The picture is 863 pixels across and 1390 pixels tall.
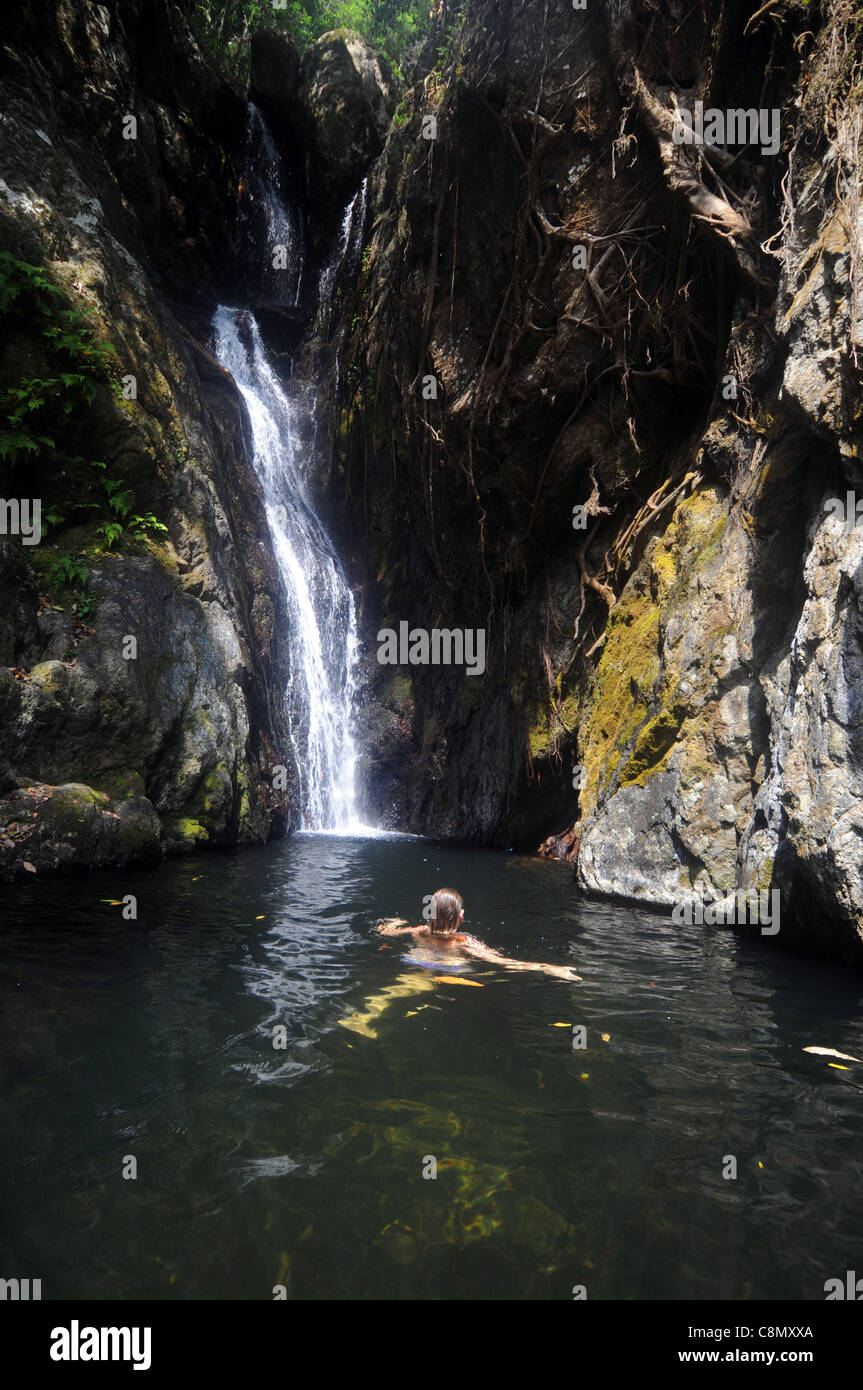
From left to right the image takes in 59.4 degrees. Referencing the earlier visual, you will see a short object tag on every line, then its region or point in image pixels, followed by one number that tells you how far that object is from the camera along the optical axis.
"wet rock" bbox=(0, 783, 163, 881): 8.41
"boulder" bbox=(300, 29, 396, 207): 19.38
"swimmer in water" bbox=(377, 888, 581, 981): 5.80
